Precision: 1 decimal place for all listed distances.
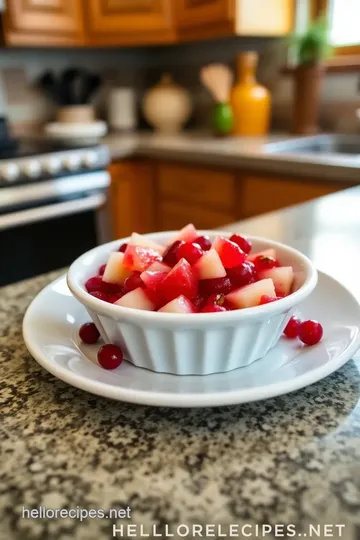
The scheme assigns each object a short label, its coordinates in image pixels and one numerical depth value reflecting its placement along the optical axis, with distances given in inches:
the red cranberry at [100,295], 19.7
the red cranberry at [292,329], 20.8
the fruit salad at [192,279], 18.2
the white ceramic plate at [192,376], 16.2
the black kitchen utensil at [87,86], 96.9
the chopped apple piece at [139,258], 20.1
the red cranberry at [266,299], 18.0
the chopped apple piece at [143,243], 23.1
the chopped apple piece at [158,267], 19.6
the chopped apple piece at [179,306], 17.6
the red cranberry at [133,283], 18.8
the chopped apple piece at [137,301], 18.3
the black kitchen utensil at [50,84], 95.2
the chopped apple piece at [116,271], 20.3
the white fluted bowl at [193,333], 16.9
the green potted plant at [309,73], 78.7
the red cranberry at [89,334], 20.8
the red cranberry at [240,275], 19.3
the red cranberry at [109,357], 18.5
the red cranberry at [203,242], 21.7
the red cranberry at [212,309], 17.6
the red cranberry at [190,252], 19.6
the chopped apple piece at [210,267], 18.8
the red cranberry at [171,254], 20.3
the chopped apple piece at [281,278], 20.4
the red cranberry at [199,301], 18.7
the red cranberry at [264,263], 21.0
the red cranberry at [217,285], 18.9
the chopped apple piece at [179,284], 18.1
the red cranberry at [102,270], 22.3
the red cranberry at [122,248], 23.4
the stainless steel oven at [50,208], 66.5
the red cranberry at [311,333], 19.9
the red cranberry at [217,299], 18.4
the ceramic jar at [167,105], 98.5
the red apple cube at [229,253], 19.5
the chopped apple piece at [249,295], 18.2
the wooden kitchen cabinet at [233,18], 78.2
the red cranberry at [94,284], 20.8
